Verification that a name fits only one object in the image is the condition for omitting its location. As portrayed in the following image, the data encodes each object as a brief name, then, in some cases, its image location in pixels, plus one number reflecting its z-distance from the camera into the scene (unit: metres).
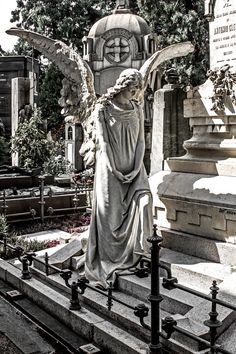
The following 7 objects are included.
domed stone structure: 21.67
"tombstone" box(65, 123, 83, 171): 23.90
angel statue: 5.80
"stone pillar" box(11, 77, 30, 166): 21.08
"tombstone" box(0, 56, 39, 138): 26.45
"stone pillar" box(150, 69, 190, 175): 7.91
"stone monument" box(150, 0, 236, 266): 5.91
